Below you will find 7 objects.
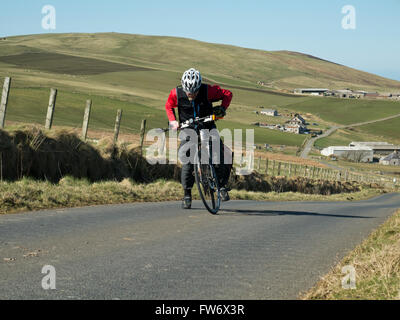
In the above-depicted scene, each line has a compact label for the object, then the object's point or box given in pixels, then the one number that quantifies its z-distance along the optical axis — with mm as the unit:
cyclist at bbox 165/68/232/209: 9789
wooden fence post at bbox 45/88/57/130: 15367
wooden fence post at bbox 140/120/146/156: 19469
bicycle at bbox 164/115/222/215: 10070
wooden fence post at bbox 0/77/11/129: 13969
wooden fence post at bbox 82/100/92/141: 16766
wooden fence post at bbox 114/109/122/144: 17416
